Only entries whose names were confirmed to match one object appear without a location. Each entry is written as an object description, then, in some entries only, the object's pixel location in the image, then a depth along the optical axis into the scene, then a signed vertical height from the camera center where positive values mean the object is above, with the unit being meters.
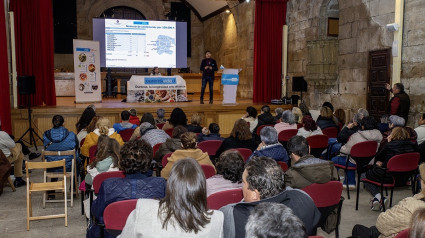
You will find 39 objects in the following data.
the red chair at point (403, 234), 1.93 -0.71
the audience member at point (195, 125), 5.96 -0.58
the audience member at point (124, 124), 6.36 -0.61
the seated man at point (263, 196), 2.05 -0.59
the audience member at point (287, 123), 6.04 -0.54
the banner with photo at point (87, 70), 10.08 +0.40
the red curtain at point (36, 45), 9.32 +0.97
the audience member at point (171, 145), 4.44 -0.65
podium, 10.42 +0.09
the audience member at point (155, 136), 5.07 -0.63
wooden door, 8.05 +0.15
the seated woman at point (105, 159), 3.59 -0.67
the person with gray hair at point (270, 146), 3.90 -0.58
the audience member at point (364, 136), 4.97 -0.60
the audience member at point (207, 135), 5.15 -0.63
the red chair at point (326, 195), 2.94 -0.80
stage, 8.80 -0.59
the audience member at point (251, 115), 7.12 -0.50
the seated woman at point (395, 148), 4.30 -0.64
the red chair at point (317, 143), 5.29 -0.74
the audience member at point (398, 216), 2.26 -0.74
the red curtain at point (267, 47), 11.88 +1.22
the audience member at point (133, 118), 7.08 -0.56
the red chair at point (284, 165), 3.80 -0.74
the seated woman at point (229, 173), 2.79 -0.60
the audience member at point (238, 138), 4.60 -0.60
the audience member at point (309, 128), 5.45 -0.55
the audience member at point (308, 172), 2.98 -0.64
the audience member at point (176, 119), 6.27 -0.51
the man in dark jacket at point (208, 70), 10.39 +0.45
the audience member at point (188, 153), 3.70 -0.63
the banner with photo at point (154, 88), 10.91 -0.04
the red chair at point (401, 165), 4.13 -0.81
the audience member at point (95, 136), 4.90 -0.62
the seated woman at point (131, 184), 2.58 -0.64
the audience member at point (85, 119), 6.15 -0.51
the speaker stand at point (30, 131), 8.22 -0.96
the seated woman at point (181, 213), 1.91 -0.61
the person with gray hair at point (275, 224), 1.29 -0.45
